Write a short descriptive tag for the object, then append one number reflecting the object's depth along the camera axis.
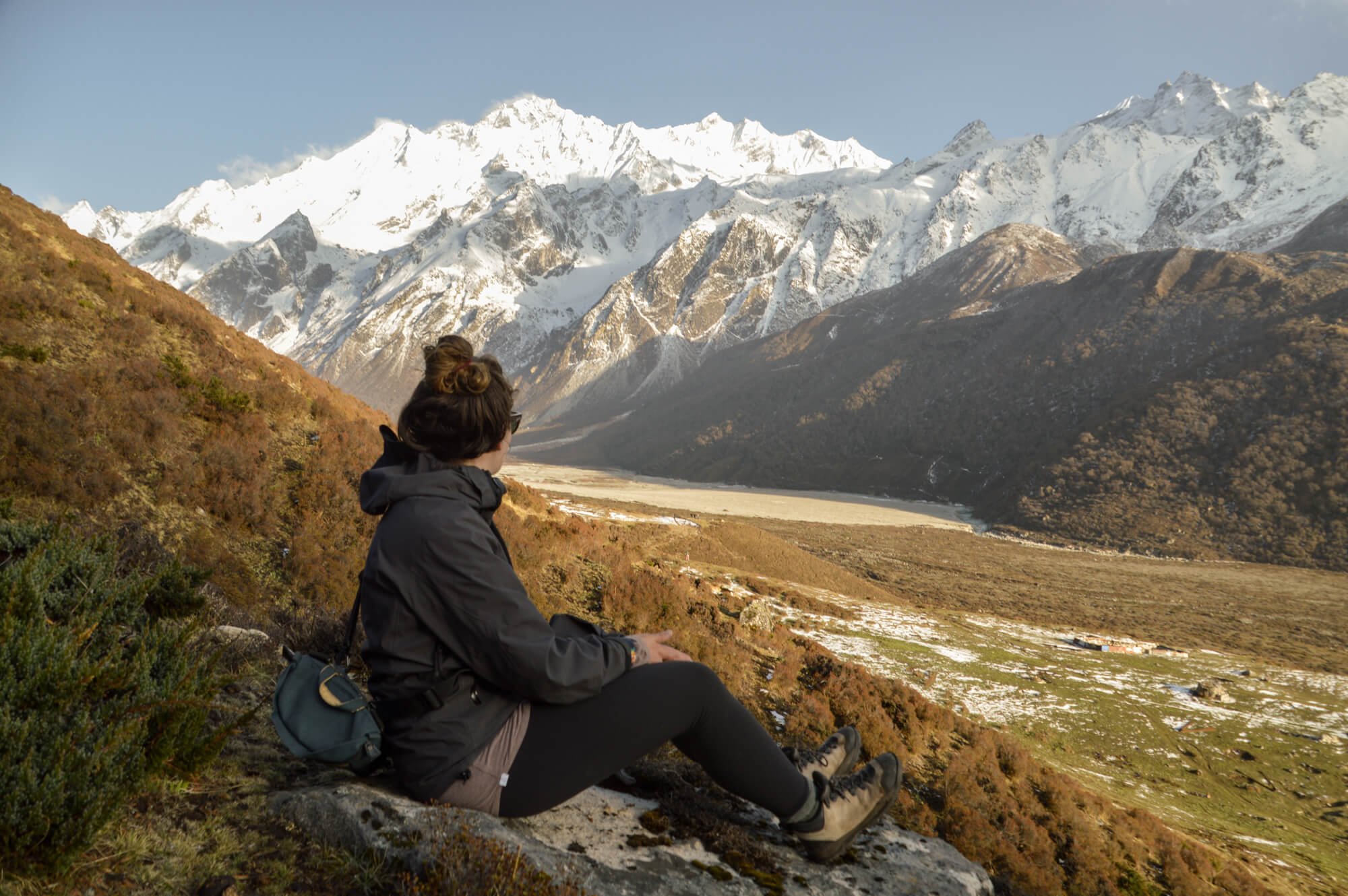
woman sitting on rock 2.29
